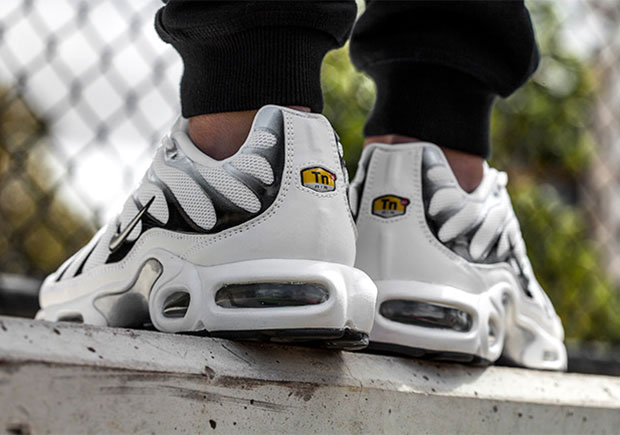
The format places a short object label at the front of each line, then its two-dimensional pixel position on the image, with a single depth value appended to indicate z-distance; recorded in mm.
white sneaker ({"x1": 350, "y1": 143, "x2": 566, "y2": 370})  868
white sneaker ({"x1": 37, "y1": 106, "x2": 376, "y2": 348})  800
